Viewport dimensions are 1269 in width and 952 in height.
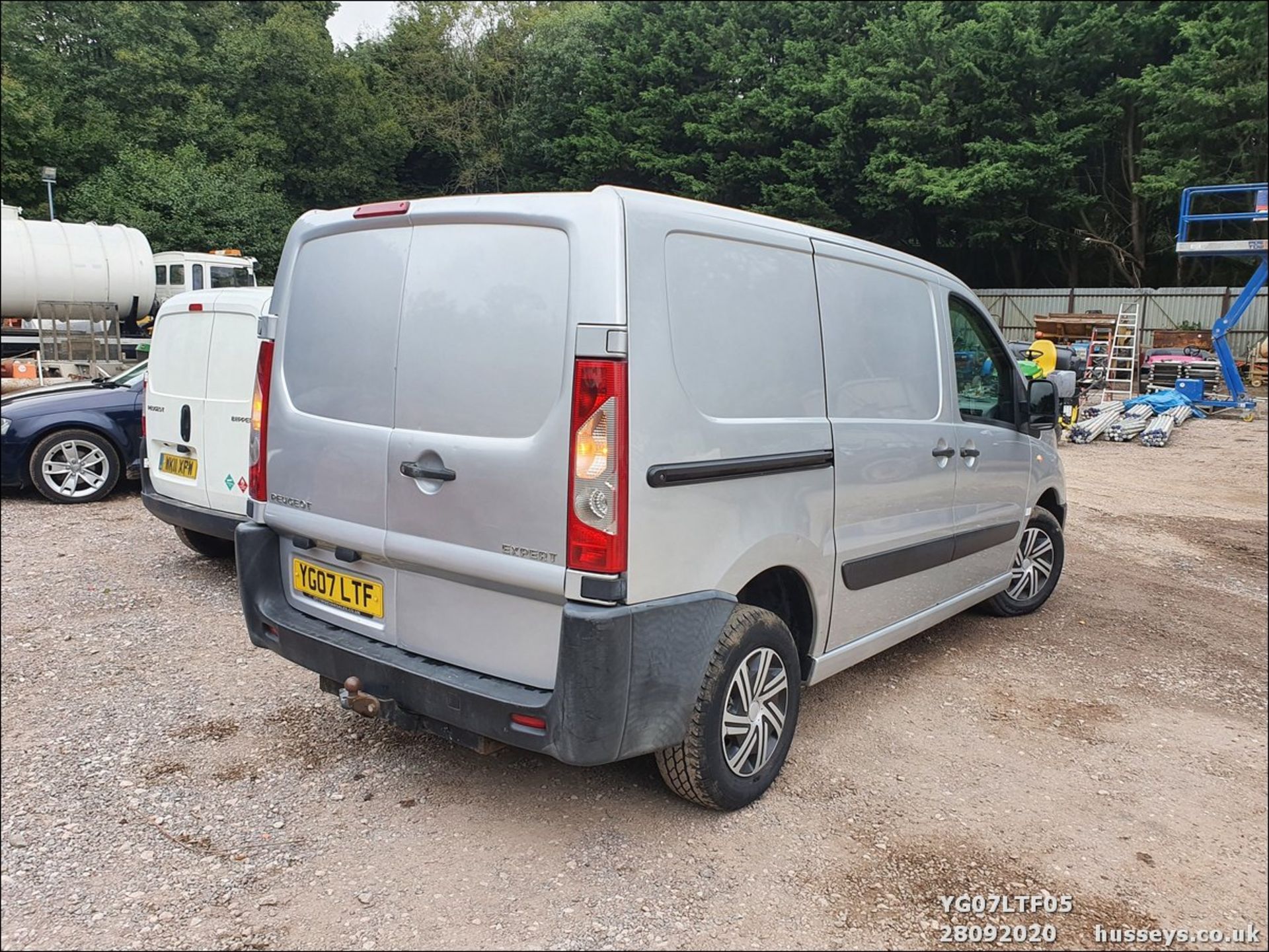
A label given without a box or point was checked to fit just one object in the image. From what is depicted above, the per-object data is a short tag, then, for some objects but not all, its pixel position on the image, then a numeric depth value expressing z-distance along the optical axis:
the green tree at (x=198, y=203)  21.23
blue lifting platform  16.47
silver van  2.48
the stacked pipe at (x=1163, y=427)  13.50
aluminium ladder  19.62
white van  5.13
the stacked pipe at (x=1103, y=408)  15.31
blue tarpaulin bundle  16.08
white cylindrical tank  11.54
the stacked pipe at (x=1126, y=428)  13.98
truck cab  17.03
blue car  7.29
